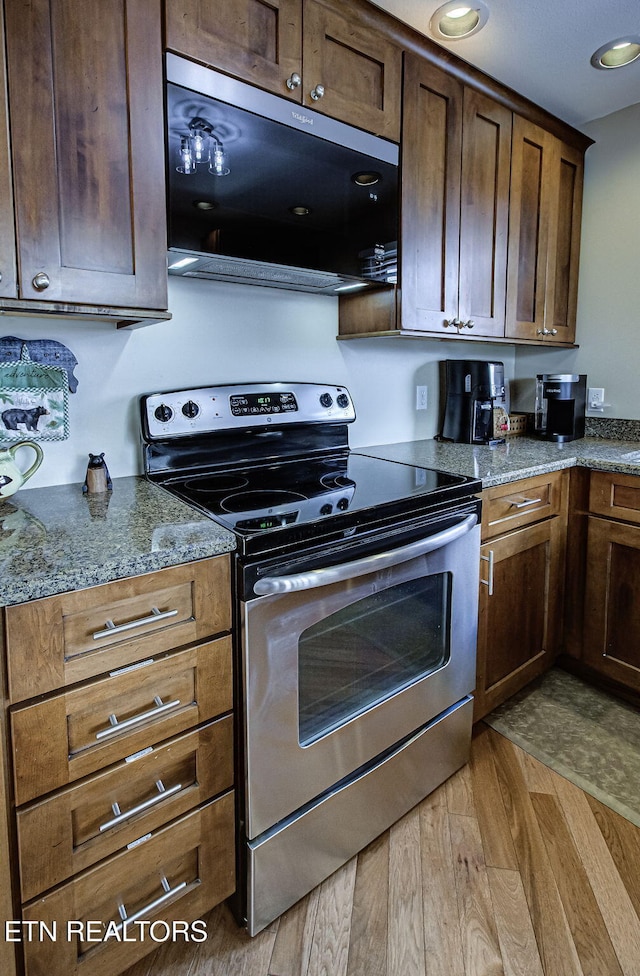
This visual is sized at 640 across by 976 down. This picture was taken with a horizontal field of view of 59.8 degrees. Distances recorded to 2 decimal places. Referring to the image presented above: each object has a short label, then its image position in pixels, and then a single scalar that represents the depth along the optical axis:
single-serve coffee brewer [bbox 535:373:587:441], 2.39
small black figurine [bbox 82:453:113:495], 1.46
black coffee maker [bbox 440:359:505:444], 2.30
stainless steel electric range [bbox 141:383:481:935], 1.20
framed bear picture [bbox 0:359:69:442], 1.43
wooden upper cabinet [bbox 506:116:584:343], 2.20
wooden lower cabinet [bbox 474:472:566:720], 1.84
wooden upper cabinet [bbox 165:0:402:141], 1.30
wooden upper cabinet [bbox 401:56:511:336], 1.80
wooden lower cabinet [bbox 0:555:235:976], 0.96
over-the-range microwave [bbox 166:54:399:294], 1.34
